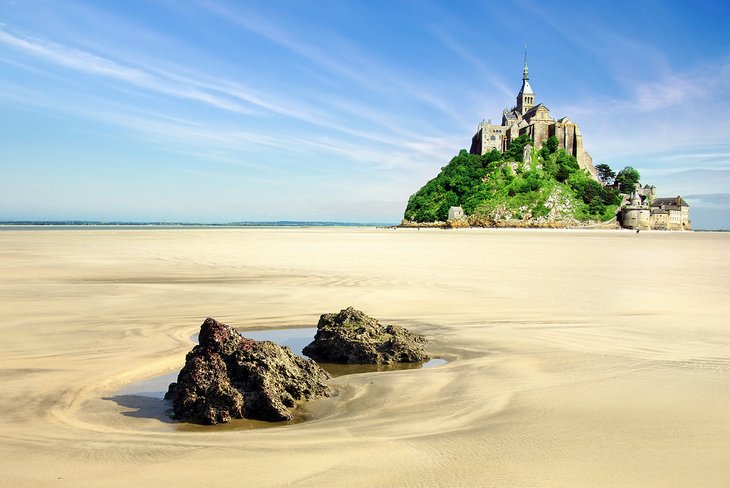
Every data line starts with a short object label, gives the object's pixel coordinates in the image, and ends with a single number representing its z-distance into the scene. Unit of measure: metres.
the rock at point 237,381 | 4.59
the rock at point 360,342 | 6.70
